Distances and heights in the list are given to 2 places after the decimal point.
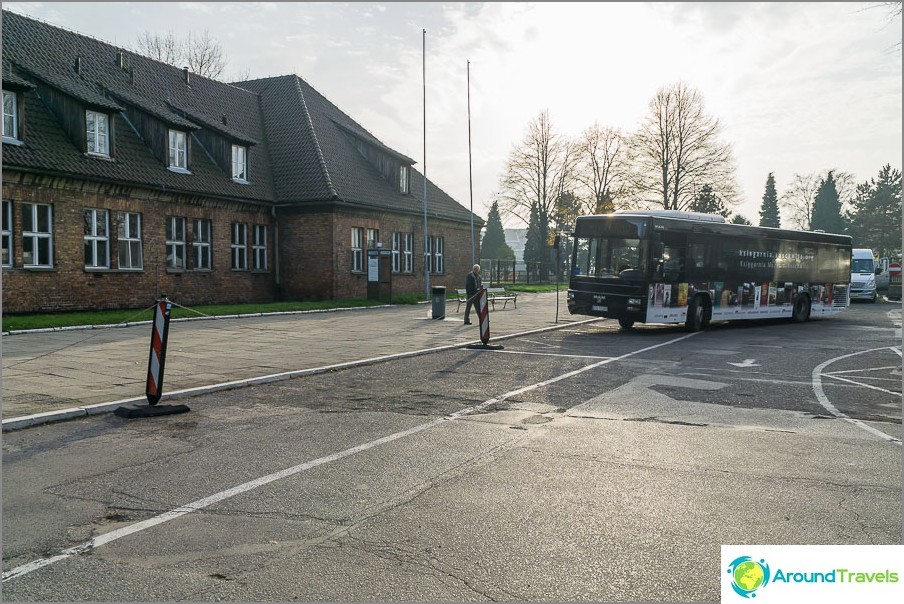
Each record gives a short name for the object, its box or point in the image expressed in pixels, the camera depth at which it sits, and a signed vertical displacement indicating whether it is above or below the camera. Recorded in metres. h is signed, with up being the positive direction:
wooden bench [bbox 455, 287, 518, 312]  31.67 -1.01
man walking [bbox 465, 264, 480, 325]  21.22 -0.42
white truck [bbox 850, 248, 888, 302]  39.58 -0.20
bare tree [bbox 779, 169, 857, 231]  87.56 +8.34
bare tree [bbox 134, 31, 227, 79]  50.91 +14.34
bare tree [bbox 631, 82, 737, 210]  52.47 +8.09
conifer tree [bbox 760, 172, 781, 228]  112.38 +9.86
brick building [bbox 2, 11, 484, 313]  21.86 +2.95
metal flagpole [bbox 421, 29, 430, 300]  35.58 +9.84
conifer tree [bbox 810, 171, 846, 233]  101.75 +8.83
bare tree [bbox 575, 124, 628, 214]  60.16 +8.55
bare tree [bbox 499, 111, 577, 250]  61.94 +7.75
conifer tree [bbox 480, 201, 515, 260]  108.88 +5.00
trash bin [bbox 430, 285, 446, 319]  23.73 -1.01
